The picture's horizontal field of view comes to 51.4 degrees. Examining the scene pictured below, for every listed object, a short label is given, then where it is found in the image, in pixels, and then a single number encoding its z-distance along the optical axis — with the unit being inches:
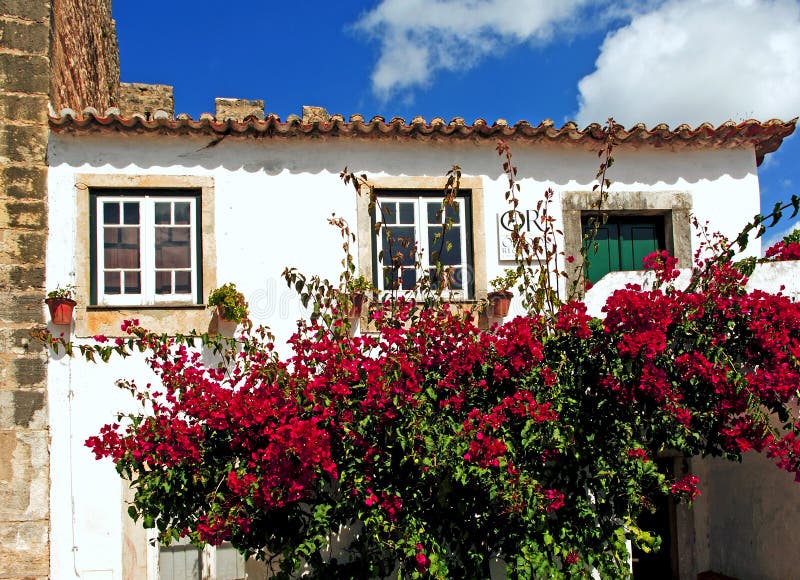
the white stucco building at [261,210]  286.4
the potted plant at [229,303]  289.3
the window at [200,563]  291.9
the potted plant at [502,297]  304.3
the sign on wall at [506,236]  315.9
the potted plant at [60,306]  282.0
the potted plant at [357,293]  295.4
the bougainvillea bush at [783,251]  268.4
